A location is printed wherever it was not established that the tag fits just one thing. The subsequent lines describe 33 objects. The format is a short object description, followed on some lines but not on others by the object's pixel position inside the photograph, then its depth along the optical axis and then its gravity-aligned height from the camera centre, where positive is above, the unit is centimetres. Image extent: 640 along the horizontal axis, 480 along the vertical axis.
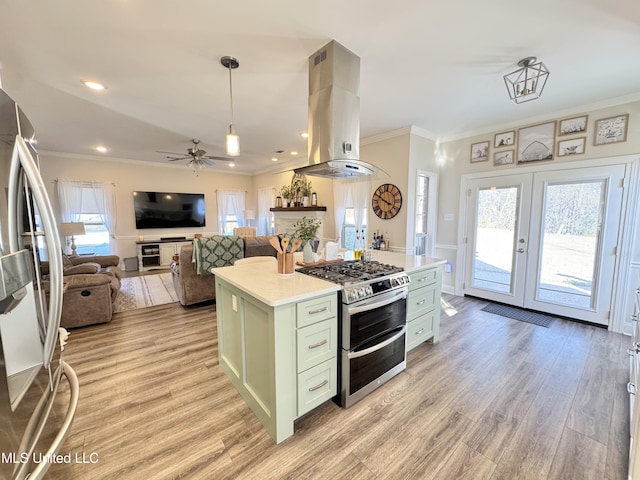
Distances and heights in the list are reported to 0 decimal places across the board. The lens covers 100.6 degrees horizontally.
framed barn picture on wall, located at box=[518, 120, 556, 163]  362 +101
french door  332 -35
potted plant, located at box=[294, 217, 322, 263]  250 -20
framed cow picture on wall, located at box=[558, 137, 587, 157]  338 +88
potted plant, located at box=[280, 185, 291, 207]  636 +47
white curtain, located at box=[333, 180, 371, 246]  489 +26
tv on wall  674 +11
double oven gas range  190 -85
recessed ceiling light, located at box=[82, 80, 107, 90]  274 +135
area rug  413 -140
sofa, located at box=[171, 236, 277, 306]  386 -95
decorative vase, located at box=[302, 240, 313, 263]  256 -38
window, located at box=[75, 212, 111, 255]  616 -54
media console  650 -98
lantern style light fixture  238 +136
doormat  357 -142
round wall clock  435 +22
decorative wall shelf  565 +11
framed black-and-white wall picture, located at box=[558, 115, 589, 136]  335 +114
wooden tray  252 -48
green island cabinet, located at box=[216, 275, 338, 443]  164 -94
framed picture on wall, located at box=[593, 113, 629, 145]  310 +101
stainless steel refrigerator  65 -29
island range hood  222 +90
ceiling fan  465 +100
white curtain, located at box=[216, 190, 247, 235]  788 +26
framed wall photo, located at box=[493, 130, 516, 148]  391 +112
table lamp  526 -31
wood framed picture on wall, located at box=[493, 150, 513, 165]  395 +86
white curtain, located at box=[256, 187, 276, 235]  744 +17
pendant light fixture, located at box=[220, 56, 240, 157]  239 +77
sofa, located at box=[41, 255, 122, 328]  318 -104
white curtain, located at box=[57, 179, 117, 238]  584 +29
